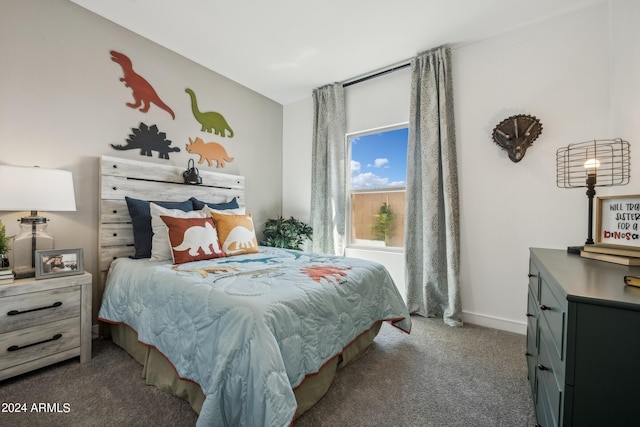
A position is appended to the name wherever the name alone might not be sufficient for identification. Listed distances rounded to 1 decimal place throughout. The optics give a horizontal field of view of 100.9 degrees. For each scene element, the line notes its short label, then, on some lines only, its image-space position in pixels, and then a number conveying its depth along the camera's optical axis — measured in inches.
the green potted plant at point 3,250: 61.5
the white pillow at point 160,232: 82.0
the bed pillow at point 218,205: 103.3
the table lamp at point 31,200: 60.4
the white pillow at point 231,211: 98.9
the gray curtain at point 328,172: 130.6
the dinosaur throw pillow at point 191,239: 78.2
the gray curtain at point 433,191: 99.0
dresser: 25.9
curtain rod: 113.7
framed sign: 45.8
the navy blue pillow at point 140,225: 84.0
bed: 41.8
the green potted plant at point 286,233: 131.0
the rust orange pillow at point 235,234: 91.2
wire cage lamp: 63.6
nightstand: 59.2
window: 122.0
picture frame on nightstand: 64.9
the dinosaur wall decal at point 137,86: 90.7
